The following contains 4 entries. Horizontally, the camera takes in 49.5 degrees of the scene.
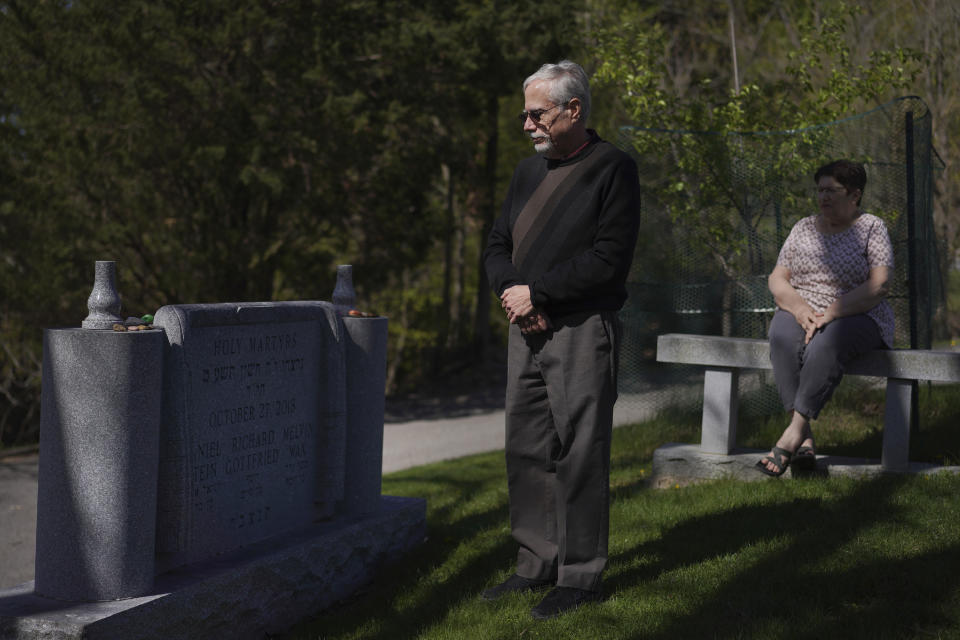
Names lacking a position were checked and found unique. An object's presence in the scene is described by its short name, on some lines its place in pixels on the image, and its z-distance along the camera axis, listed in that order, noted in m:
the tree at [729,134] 8.71
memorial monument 3.85
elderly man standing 4.13
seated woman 5.62
